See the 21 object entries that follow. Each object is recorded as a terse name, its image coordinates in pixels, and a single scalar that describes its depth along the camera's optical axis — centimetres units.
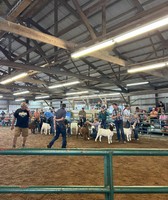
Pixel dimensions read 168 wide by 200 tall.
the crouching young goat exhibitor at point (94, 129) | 1005
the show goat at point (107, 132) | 855
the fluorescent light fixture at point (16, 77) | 1082
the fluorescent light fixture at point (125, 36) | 459
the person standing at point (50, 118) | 1252
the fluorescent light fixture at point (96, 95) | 1750
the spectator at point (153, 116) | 1122
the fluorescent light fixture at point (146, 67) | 790
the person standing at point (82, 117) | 1142
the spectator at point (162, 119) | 1054
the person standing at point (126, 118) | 947
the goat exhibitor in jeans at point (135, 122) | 977
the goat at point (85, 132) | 988
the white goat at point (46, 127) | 1240
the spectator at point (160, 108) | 1172
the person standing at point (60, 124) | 654
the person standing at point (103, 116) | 1027
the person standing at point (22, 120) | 665
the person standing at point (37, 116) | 1362
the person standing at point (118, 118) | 855
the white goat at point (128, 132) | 912
